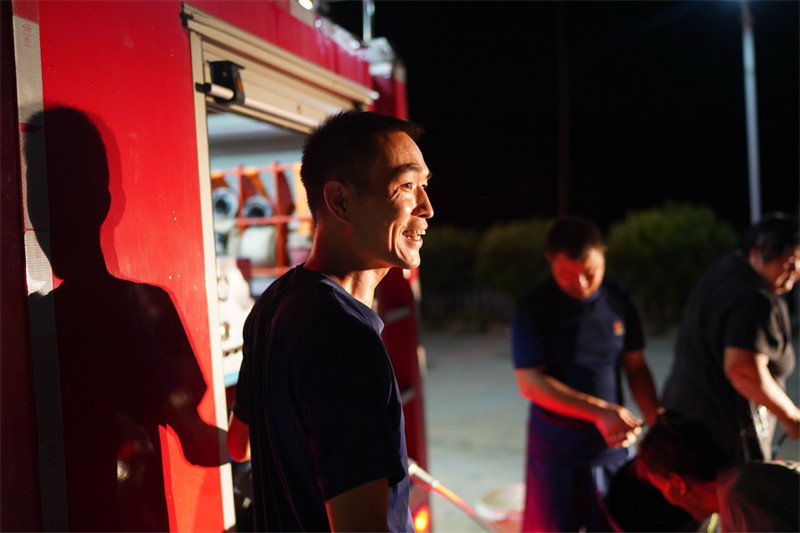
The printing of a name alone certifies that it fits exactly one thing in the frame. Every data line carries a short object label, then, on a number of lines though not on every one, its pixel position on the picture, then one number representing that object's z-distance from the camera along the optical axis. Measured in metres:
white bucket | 4.47
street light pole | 10.20
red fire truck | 1.35
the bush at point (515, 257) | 16.30
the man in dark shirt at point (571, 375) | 3.16
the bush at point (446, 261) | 18.52
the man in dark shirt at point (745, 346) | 3.08
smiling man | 1.22
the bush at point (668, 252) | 14.69
